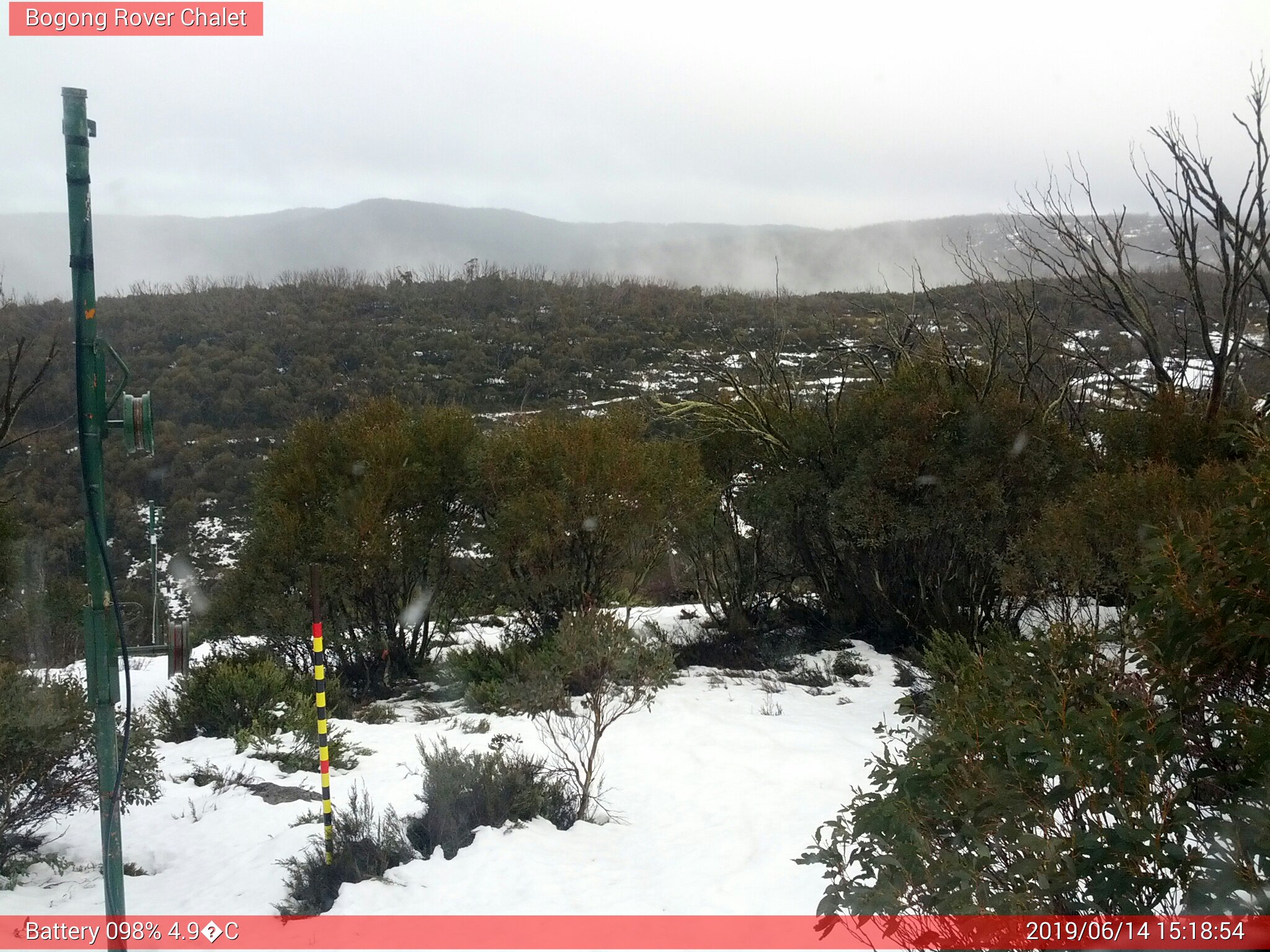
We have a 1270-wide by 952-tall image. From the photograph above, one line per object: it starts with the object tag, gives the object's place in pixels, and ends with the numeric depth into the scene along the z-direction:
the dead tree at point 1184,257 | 10.88
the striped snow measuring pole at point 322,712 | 4.88
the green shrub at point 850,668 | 10.55
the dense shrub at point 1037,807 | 2.01
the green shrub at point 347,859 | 4.66
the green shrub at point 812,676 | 10.23
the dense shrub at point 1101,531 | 7.25
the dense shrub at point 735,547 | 12.40
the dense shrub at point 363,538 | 10.73
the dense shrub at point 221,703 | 8.26
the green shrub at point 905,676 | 9.95
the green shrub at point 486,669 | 9.19
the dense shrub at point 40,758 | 4.81
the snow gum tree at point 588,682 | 6.25
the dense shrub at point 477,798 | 5.36
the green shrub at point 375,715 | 8.93
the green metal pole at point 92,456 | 3.07
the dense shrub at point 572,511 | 10.81
